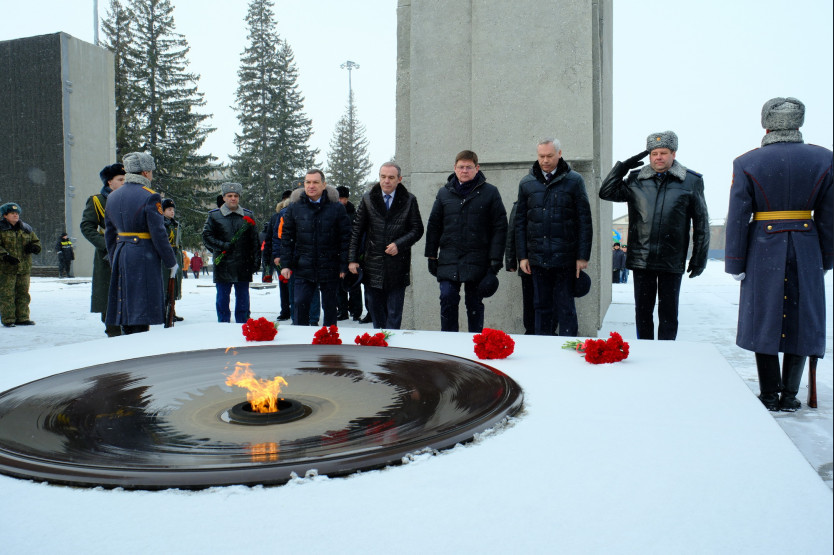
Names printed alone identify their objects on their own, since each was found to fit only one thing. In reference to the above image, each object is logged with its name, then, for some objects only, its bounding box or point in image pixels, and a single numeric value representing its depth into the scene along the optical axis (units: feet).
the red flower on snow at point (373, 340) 10.60
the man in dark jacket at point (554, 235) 16.81
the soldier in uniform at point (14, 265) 28.17
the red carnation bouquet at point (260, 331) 11.44
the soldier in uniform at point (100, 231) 20.12
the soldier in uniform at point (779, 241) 12.25
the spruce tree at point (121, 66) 102.01
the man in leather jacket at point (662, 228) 16.12
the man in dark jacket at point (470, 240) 17.62
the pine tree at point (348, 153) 168.96
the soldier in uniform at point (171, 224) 25.96
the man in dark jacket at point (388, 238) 18.33
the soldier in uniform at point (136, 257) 16.35
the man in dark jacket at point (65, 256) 73.51
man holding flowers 24.61
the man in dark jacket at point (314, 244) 20.10
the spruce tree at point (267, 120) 120.16
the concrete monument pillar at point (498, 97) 20.67
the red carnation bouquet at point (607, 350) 9.27
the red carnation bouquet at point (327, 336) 10.96
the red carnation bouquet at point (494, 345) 9.60
